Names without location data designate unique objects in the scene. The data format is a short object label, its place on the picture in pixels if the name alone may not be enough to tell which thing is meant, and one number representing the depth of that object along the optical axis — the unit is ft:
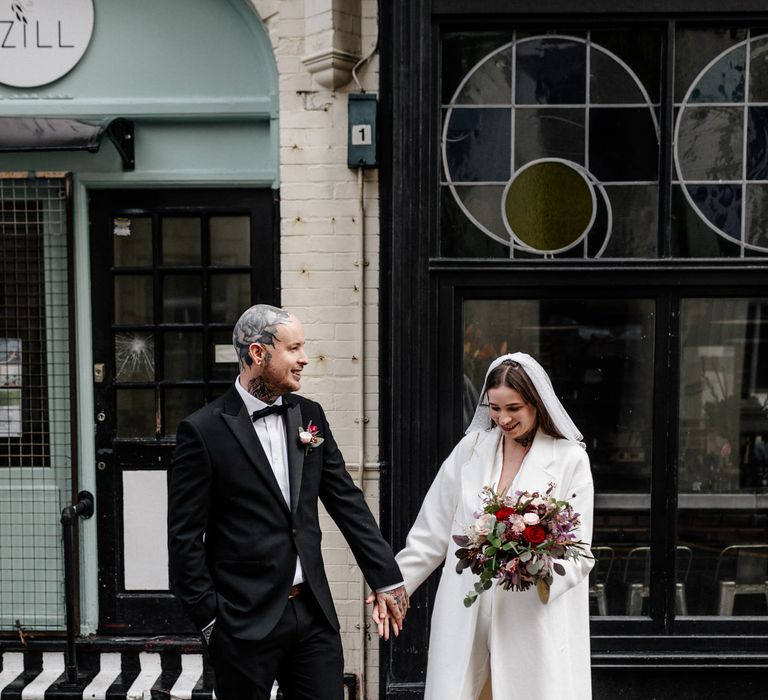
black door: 17.52
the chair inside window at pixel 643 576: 16.30
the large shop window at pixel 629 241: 15.84
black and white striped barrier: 15.75
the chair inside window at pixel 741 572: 16.61
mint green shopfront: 17.16
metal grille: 17.51
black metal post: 15.94
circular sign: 17.13
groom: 9.96
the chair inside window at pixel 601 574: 16.48
